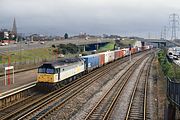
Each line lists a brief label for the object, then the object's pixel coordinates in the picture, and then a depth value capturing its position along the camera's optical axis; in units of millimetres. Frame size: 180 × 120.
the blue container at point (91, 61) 49581
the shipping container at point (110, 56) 72750
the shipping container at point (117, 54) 82750
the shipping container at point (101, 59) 61231
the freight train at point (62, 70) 32625
